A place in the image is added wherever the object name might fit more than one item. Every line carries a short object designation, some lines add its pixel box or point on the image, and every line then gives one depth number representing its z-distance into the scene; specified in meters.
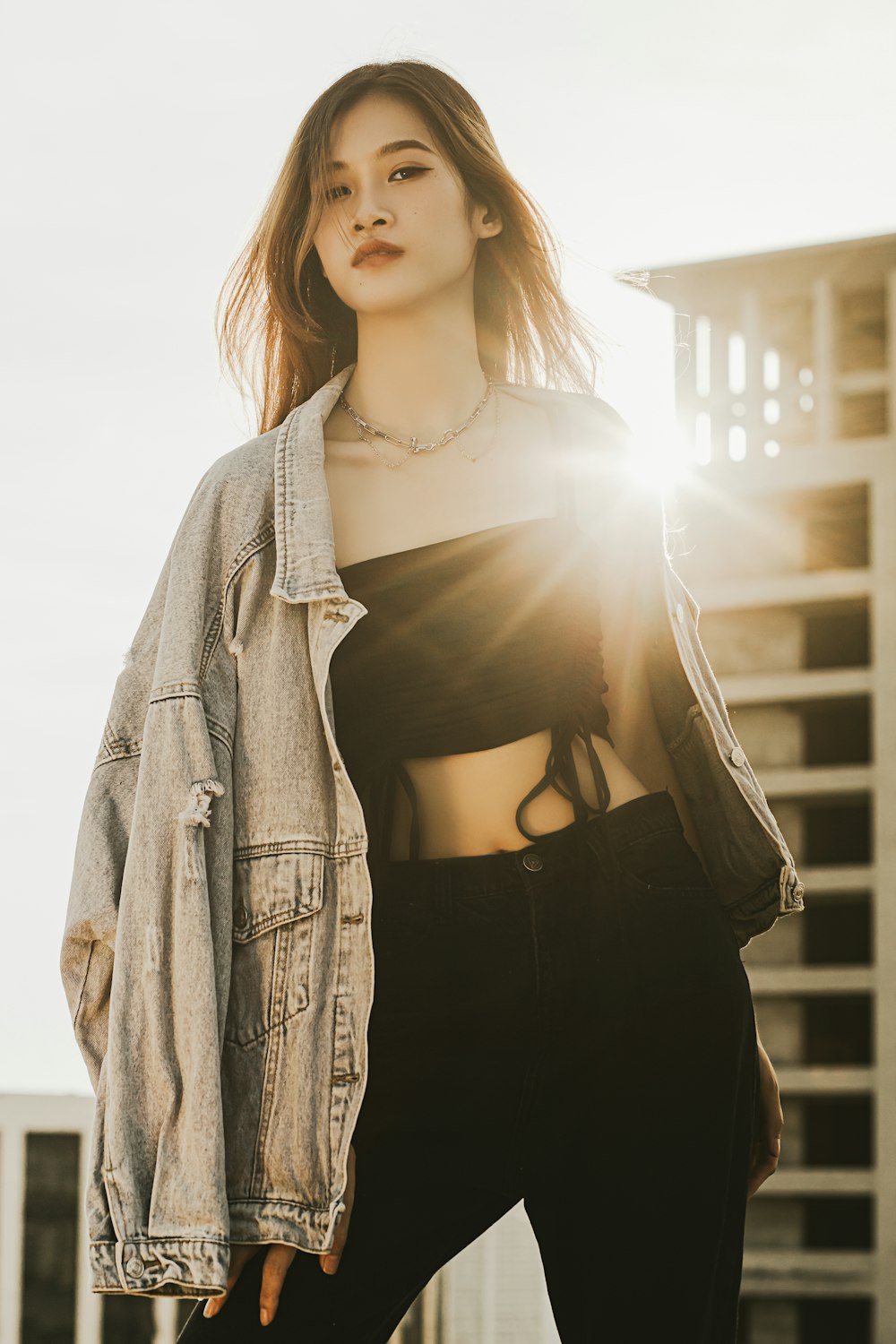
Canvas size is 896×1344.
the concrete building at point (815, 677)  50.37
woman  2.92
